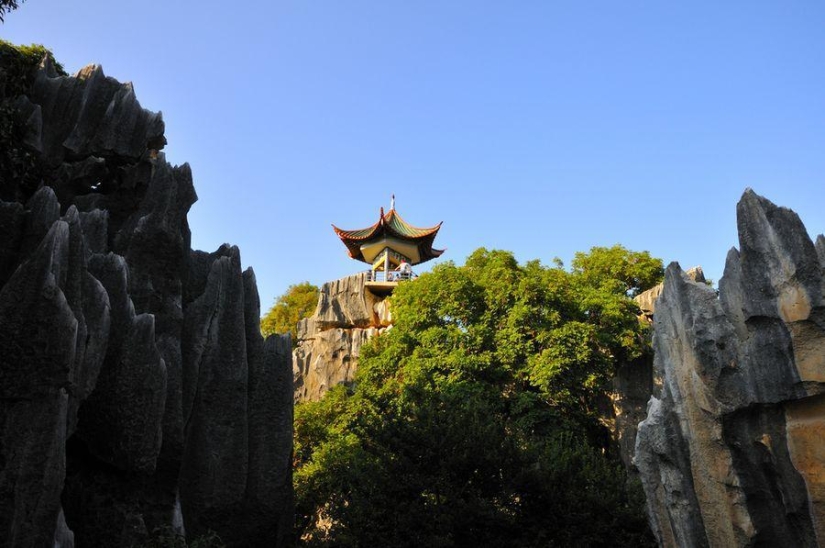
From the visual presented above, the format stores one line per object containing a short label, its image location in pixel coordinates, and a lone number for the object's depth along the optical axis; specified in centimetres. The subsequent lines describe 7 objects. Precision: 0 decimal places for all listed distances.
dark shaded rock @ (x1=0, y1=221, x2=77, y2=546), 767
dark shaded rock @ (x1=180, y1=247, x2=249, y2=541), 1130
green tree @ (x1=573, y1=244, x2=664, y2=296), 2955
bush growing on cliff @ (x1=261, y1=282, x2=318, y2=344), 4056
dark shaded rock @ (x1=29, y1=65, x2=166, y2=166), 1437
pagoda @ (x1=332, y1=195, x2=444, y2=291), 4231
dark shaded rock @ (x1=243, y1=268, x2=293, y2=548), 1195
